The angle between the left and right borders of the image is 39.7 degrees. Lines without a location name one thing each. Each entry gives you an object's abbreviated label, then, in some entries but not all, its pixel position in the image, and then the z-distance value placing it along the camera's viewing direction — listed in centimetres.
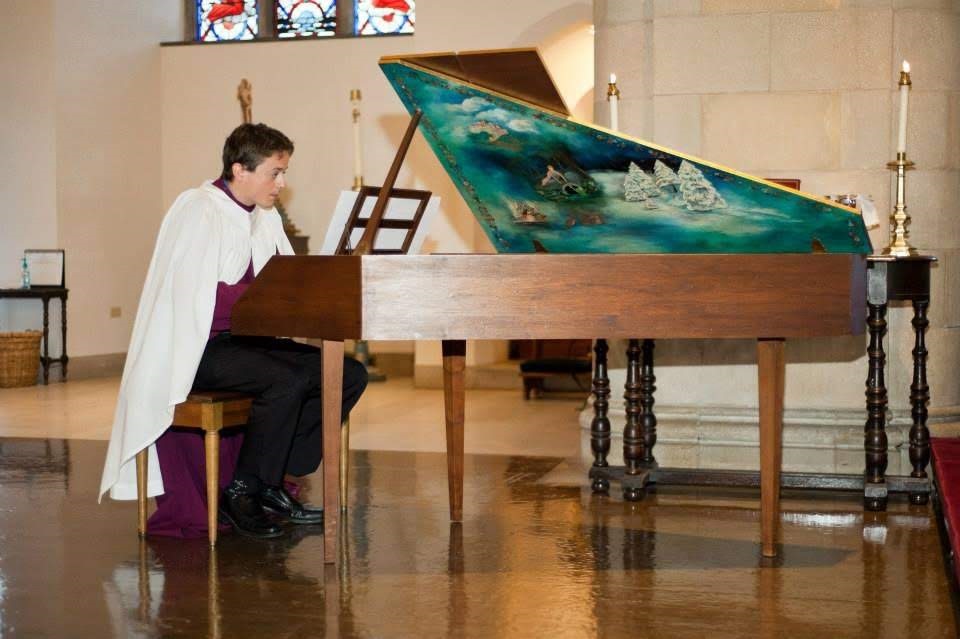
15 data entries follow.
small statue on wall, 1142
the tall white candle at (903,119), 487
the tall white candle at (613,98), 502
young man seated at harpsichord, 438
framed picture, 1134
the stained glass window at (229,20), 1283
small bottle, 1134
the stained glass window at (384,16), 1212
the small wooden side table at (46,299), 1103
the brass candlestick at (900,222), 503
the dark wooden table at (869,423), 496
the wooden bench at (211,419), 429
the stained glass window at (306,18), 1246
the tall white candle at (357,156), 874
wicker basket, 1019
